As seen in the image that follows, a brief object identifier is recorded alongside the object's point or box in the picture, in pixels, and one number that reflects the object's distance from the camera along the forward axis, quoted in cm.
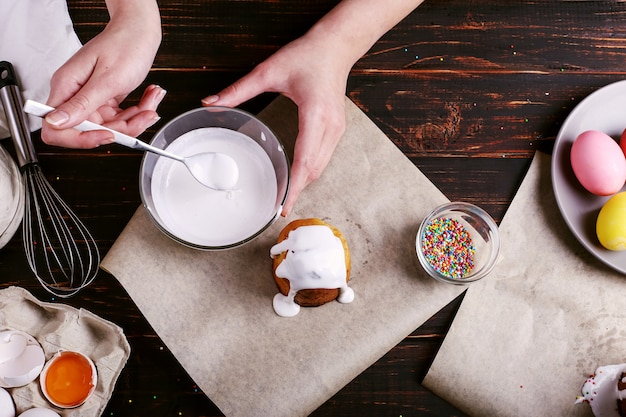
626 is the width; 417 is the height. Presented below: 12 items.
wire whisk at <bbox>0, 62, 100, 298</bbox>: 95
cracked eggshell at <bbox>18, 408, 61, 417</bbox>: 83
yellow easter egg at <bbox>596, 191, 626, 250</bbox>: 91
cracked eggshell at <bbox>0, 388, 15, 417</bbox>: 84
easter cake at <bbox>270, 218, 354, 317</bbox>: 88
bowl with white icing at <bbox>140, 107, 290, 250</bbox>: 88
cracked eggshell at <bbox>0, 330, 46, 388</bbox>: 85
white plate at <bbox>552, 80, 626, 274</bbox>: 95
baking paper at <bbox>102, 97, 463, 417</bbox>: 93
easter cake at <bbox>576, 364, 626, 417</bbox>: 95
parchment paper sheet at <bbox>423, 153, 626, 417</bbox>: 95
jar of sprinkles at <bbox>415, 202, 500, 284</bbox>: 95
